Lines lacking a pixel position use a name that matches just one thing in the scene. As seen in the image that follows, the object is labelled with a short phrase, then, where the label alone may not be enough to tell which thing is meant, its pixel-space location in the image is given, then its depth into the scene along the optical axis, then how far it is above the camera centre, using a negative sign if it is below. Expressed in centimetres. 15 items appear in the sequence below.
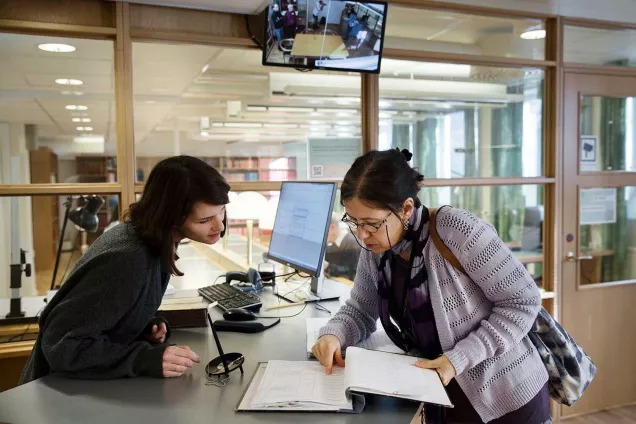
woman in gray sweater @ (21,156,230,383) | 130 -24
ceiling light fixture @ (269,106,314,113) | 554 +82
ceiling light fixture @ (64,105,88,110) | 507 +78
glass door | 336 -29
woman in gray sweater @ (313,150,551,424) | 138 -30
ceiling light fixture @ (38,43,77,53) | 275 +74
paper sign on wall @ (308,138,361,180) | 308 +16
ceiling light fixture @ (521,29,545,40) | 332 +91
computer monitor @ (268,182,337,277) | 203 -16
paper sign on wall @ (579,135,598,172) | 341 +19
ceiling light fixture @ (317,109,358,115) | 323 +56
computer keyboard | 202 -43
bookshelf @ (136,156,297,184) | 290 +7
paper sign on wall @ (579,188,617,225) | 344 -15
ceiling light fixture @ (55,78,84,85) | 392 +80
